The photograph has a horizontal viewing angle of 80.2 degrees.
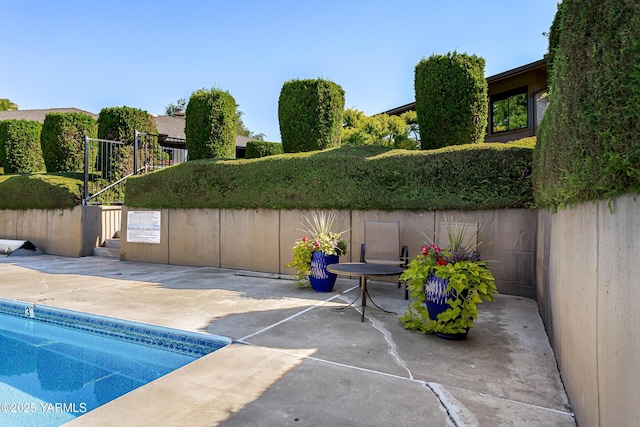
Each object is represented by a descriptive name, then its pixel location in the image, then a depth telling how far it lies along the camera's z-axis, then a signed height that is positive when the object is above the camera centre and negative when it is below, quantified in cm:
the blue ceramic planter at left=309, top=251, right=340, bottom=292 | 570 -95
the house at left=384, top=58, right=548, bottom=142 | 1154 +374
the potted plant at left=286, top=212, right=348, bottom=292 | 570 -73
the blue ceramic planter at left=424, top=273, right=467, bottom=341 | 354 -83
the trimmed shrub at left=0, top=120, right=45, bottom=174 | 1405 +240
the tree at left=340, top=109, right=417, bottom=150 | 1627 +355
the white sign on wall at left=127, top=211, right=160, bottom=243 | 905 -40
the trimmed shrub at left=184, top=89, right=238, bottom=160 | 945 +220
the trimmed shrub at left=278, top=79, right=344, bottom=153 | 836 +216
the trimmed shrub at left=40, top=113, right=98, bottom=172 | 1223 +225
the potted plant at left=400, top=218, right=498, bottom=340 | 345 -72
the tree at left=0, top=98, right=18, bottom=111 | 3397 +965
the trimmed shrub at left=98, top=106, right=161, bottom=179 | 1136 +233
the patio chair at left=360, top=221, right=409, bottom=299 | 600 -54
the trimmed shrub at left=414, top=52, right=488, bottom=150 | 693 +206
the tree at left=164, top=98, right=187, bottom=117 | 5422 +1503
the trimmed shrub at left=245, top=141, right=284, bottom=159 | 1794 +289
